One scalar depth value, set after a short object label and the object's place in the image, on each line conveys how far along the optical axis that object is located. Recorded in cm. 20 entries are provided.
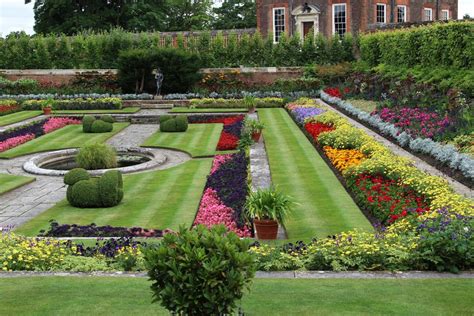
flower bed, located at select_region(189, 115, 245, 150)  1981
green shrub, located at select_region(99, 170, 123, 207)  1297
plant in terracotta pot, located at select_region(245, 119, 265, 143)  1955
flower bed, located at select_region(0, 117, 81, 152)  2155
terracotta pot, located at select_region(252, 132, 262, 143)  1960
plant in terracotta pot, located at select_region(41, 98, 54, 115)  2916
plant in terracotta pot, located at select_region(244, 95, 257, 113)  2815
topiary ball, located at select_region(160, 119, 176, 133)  2419
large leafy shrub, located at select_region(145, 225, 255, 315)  491
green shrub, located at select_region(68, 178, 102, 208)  1298
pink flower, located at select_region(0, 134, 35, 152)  2081
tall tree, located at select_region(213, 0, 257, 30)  5794
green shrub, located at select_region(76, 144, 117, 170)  1747
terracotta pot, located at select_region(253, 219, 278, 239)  994
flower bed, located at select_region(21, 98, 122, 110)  3105
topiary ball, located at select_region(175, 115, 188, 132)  2414
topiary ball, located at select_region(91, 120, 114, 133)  2433
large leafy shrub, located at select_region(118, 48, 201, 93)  3397
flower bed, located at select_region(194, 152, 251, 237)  1145
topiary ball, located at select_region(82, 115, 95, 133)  2431
